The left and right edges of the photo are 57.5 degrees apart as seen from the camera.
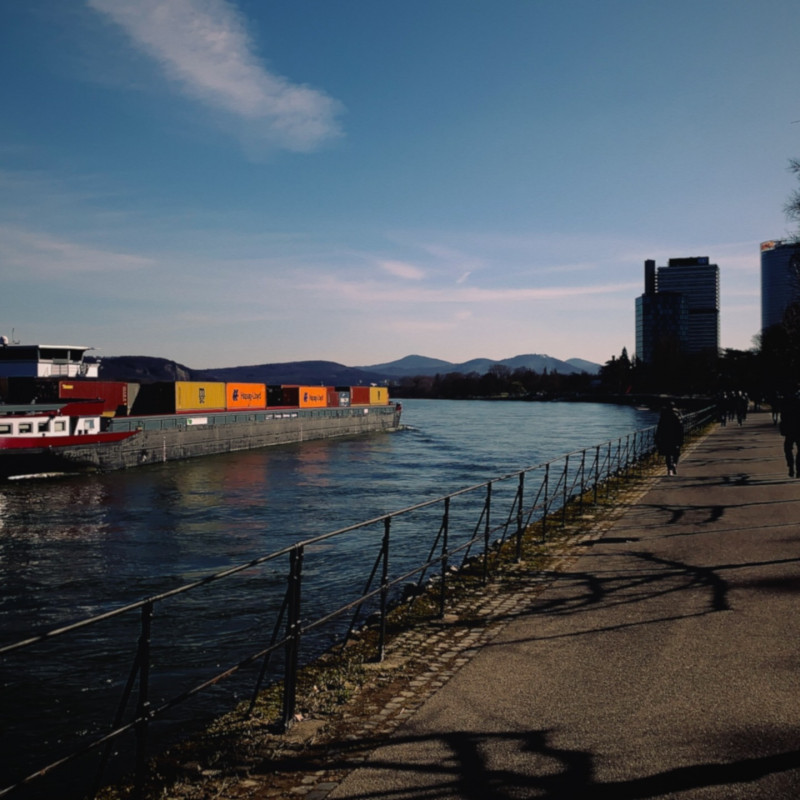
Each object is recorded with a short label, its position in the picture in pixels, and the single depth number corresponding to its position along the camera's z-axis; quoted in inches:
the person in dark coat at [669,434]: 753.0
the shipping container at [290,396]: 2832.2
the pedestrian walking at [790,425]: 657.0
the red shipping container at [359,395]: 3302.2
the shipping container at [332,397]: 3102.9
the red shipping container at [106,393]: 1831.1
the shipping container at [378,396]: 3425.0
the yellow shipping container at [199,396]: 2142.0
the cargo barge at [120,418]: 1533.0
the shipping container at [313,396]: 2893.7
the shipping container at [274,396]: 2825.1
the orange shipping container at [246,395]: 2415.1
